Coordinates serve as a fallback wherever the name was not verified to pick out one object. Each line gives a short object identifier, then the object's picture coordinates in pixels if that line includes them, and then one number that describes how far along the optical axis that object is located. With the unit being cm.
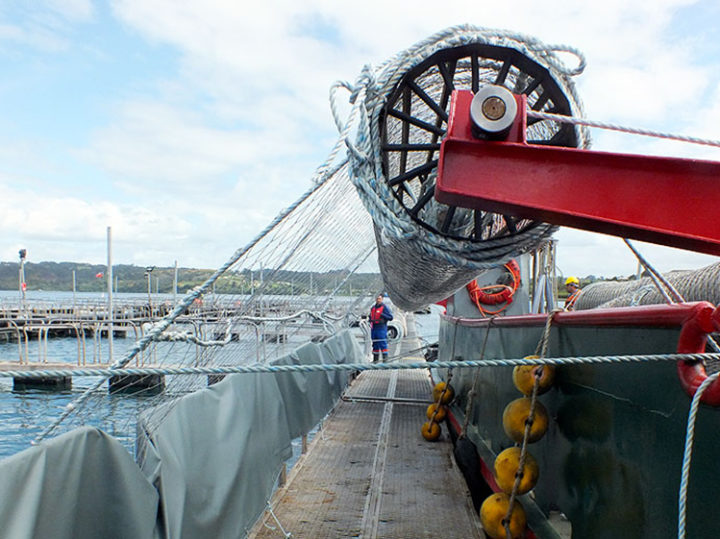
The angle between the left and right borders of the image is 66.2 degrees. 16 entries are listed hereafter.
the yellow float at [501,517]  355
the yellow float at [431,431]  706
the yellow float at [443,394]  753
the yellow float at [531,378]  340
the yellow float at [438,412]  723
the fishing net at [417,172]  228
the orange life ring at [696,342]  206
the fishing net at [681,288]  331
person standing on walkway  1330
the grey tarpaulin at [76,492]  199
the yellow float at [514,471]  339
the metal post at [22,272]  3317
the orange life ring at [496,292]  830
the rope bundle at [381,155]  226
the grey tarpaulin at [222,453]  293
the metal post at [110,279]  2000
